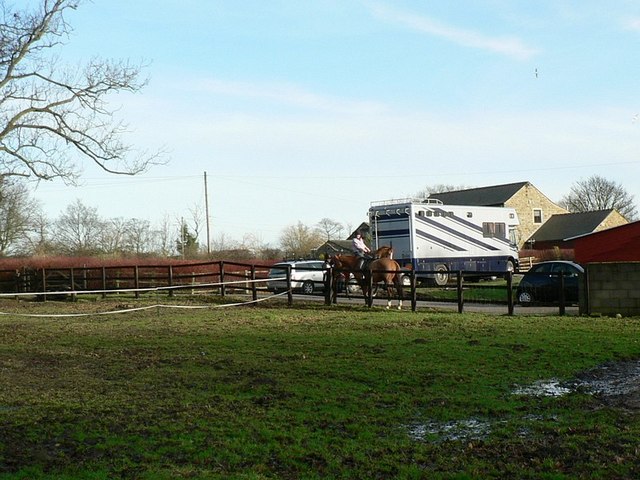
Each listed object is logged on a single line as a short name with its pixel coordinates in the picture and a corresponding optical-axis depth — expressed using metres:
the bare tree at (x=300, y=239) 74.18
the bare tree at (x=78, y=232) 64.56
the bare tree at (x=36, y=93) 17.70
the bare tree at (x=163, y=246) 64.44
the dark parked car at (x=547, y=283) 21.42
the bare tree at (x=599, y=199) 87.85
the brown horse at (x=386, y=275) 20.78
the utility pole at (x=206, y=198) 58.20
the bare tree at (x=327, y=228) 87.69
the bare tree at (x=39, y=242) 56.45
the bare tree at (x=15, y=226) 52.06
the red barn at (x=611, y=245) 26.42
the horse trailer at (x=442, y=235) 32.12
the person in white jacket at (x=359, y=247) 23.53
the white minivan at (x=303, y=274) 28.73
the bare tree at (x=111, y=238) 62.99
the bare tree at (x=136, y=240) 63.17
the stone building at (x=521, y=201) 63.78
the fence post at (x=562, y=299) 18.20
